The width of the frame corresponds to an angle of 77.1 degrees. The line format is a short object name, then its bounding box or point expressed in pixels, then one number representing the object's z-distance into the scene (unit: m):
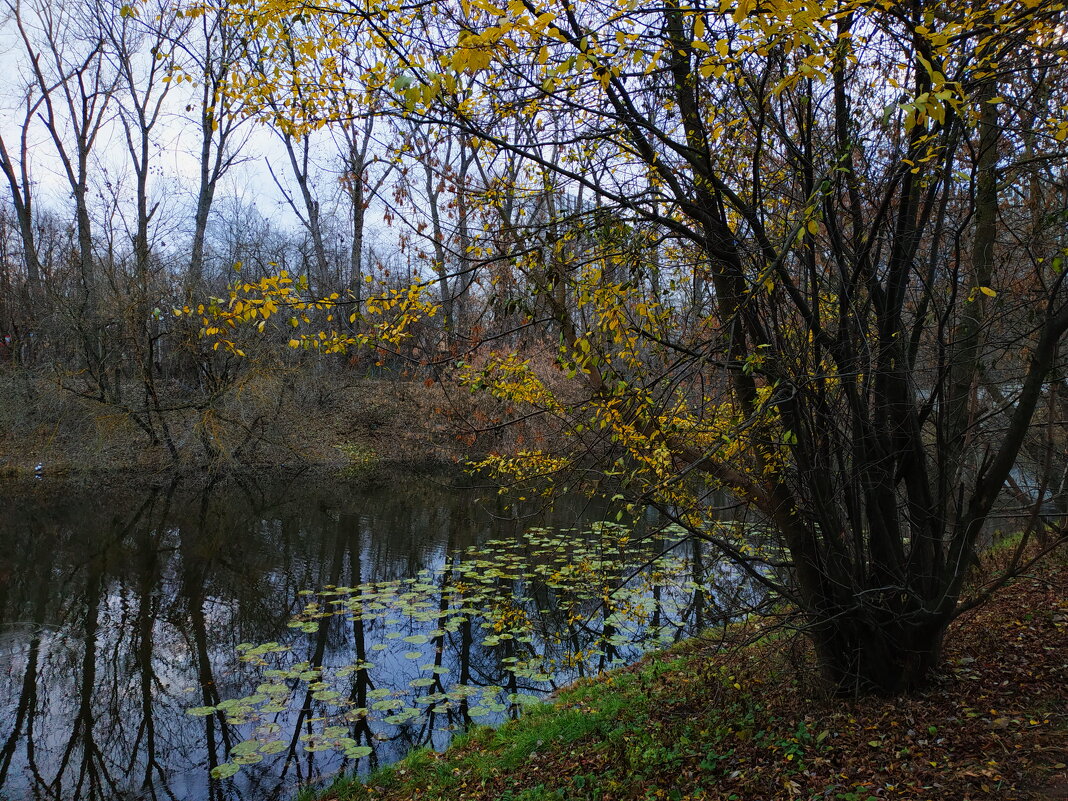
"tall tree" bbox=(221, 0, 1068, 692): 3.76
